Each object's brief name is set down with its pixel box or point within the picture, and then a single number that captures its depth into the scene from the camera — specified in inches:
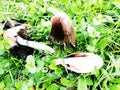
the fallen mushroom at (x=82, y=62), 5.2
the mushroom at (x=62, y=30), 5.6
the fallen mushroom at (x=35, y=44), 5.6
